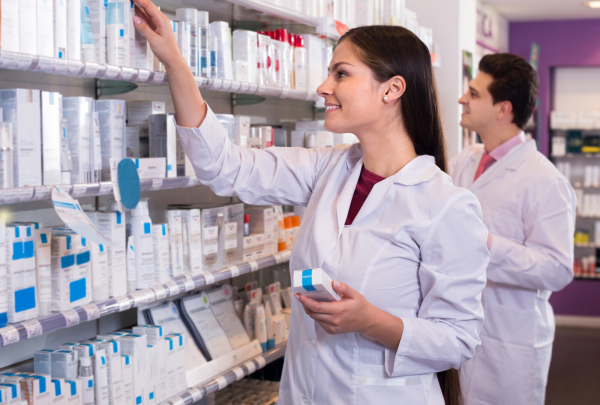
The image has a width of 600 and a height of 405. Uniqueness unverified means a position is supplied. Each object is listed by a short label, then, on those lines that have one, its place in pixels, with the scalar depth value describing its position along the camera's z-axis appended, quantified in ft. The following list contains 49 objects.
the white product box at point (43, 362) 6.83
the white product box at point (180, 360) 8.00
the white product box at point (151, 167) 7.29
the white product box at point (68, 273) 6.39
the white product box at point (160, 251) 7.67
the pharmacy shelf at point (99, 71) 5.62
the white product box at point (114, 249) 7.04
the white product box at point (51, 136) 6.21
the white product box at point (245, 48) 8.86
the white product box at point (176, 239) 7.97
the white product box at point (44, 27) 5.99
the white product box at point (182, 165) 8.00
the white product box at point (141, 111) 7.95
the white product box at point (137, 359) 7.34
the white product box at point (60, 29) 6.19
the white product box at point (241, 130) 9.03
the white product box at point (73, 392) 6.52
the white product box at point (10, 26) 5.63
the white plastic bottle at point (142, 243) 7.42
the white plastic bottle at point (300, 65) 10.12
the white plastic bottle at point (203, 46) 8.05
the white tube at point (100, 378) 6.89
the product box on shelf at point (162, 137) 7.70
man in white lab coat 8.78
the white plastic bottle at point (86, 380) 6.75
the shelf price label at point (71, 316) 6.26
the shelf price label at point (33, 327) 5.85
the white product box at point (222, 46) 8.38
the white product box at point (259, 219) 9.75
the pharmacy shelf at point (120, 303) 5.81
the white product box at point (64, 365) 6.76
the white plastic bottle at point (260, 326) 9.93
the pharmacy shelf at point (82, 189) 5.71
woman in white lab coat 5.11
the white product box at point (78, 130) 6.63
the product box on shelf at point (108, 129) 6.98
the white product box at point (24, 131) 5.97
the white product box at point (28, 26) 5.83
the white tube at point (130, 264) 7.33
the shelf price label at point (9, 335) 5.61
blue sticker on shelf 6.86
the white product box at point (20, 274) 5.94
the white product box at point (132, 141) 7.68
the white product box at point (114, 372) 7.03
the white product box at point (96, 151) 6.82
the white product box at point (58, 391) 6.39
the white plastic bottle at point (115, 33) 6.71
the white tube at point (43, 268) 6.25
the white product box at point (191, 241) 8.24
